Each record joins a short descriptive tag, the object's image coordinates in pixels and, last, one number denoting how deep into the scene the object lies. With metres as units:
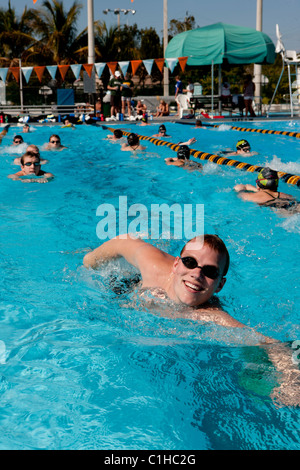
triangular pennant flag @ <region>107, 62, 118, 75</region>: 22.41
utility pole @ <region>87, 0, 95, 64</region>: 23.31
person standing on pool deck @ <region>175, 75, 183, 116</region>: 22.64
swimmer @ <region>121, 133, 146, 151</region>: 12.36
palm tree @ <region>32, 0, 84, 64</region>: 31.69
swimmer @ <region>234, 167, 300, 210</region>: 6.96
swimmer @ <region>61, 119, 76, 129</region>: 18.47
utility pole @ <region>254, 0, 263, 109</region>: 25.70
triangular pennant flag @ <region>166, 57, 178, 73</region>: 21.28
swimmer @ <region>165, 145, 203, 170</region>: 10.22
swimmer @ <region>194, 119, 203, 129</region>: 17.40
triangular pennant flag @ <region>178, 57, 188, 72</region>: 21.03
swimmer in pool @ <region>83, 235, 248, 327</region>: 2.87
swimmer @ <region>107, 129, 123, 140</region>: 14.29
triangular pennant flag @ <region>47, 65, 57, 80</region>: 22.59
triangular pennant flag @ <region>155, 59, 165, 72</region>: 21.75
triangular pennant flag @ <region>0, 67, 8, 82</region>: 21.73
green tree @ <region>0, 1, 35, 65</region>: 31.94
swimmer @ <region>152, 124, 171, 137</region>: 14.90
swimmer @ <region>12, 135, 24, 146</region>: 12.80
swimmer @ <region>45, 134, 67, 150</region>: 12.92
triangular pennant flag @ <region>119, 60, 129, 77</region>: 22.53
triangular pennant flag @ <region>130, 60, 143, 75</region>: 22.49
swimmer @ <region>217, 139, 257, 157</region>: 11.27
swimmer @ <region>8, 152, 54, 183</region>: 9.11
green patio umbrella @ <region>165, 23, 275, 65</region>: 20.78
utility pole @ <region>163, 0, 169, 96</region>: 28.97
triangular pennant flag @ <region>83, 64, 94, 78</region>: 22.28
